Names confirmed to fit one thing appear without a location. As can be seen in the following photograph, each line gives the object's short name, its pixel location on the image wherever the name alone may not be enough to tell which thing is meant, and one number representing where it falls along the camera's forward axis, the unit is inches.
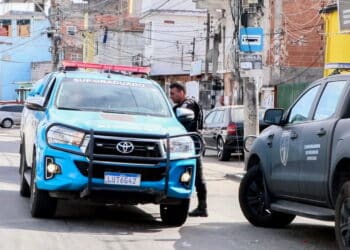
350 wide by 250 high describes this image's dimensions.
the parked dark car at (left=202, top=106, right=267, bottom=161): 867.4
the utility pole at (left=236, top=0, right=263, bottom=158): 670.5
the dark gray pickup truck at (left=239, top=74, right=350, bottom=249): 287.6
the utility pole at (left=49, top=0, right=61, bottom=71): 1662.2
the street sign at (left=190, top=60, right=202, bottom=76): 1765.5
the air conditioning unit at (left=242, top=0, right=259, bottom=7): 683.0
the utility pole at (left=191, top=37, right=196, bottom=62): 1969.1
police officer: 406.6
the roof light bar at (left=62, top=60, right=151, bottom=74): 468.8
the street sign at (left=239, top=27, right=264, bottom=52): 669.3
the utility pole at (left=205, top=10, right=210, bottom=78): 1670.0
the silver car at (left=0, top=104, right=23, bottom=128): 1967.3
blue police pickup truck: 340.8
